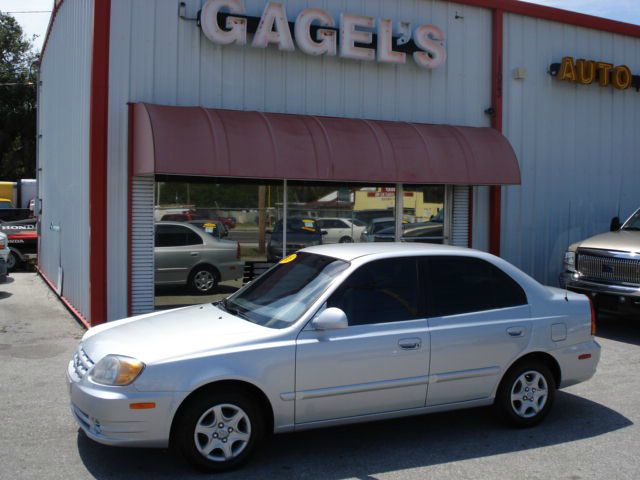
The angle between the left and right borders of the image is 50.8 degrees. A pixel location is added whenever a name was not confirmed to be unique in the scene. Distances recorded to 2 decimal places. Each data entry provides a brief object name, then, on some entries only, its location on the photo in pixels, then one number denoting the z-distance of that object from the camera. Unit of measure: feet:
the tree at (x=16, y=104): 132.36
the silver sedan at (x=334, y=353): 14.73
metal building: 31.12
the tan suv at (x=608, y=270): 30.09
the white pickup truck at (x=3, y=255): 43.75
